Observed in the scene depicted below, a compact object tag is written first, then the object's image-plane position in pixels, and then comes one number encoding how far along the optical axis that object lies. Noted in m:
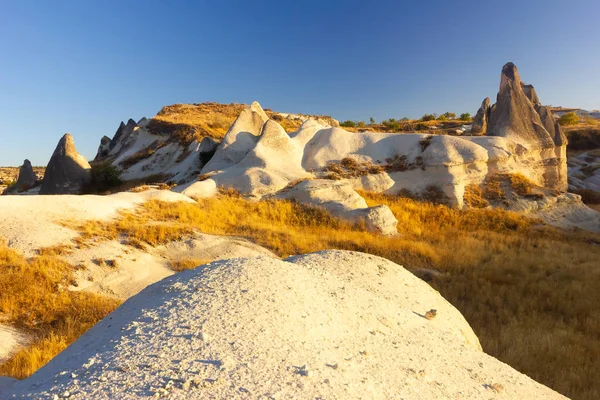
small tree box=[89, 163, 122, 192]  24.22
